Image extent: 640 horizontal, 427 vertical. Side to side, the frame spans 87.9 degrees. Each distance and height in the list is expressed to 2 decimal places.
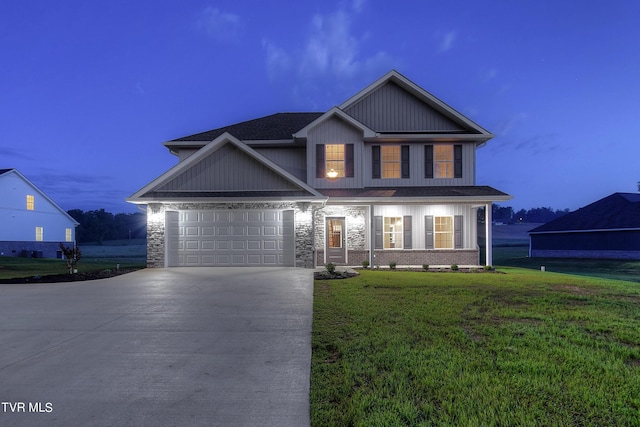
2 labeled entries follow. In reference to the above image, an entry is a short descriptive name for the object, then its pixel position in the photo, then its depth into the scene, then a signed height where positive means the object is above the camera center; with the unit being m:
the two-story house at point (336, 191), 14.14 +1.51
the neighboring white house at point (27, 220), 27.02 +0.67
